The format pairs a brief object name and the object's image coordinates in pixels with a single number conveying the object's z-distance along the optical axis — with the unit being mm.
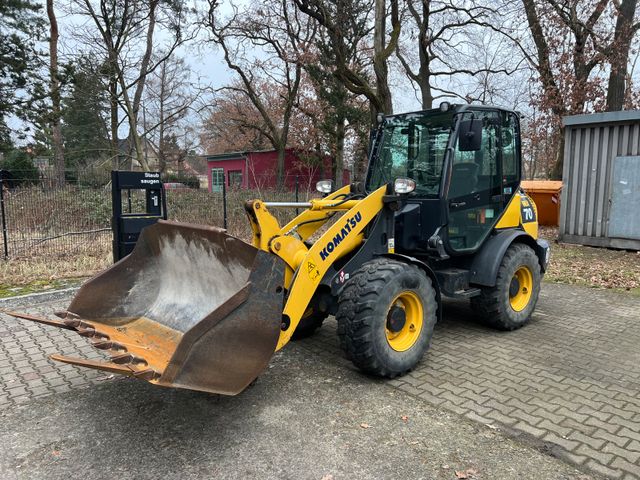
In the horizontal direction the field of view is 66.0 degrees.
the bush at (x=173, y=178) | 22625
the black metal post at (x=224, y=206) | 10883
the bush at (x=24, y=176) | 8891
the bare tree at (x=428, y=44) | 19797
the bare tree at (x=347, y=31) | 14648
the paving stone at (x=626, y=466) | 2932
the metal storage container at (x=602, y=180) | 9852
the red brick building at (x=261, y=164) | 27019
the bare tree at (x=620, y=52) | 15180
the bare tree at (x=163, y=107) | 24048
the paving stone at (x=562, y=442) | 3186
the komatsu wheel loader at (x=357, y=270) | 3246
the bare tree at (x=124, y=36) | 19422
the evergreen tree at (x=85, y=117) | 18875
